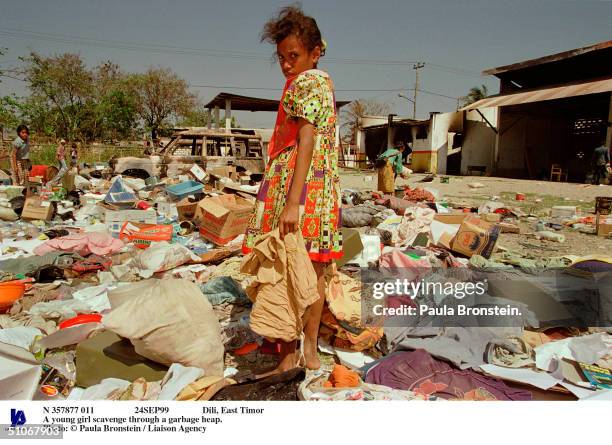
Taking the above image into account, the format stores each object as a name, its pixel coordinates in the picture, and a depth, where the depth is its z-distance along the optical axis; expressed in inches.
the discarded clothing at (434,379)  67.5
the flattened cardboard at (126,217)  191.5
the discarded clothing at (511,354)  76.0
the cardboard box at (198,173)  320.6
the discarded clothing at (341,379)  67.9
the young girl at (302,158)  67.7
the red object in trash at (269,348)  85.0
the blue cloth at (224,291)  106.2
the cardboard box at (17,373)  60.7
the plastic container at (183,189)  260.6
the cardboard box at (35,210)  212.5
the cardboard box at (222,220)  169.8
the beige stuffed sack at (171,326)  67.5
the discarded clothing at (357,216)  207.0
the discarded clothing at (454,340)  77.0
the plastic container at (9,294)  103.9
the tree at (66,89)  908.6
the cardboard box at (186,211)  211.0
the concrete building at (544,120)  590.6
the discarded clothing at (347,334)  84.0
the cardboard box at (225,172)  348.5
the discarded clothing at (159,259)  135.3
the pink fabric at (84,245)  156.8
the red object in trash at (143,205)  241.3
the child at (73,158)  515.5
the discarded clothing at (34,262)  135.6
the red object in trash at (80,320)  90.6
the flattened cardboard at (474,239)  144.2
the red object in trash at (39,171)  398.6
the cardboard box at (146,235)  169.8
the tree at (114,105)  1044.5
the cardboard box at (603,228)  197.6
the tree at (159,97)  1157.7
